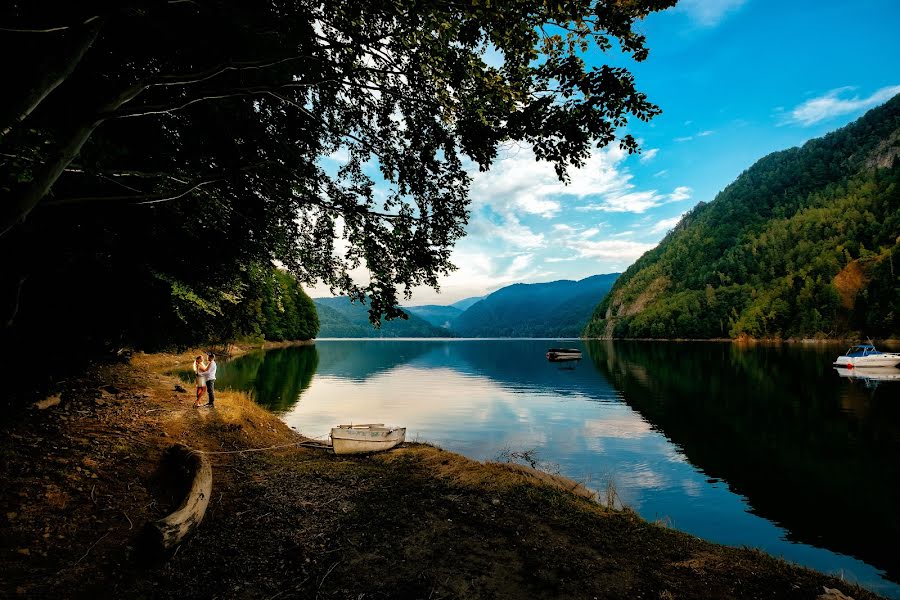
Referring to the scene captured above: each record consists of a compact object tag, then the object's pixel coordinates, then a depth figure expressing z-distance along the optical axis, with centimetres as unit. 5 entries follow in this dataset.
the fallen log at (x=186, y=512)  677
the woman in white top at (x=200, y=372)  1947
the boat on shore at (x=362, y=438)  1521
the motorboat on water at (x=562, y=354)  9356
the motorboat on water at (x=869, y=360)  5412
